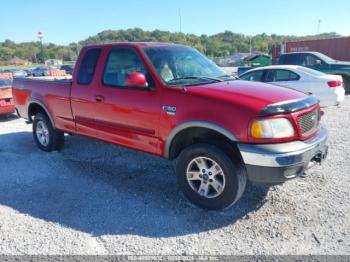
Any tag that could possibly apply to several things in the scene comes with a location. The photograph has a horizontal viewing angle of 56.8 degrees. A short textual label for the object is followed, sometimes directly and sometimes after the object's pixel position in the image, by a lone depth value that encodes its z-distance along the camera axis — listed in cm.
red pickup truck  329
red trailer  2116
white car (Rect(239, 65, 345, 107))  859
